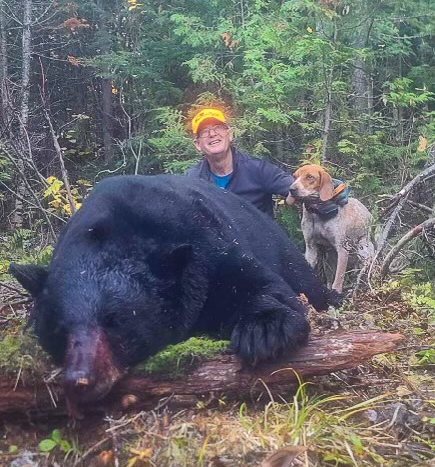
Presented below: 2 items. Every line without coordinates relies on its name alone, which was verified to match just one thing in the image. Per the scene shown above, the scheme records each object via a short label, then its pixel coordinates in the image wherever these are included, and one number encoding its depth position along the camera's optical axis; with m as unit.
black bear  2.30
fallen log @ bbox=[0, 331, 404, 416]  2.33
